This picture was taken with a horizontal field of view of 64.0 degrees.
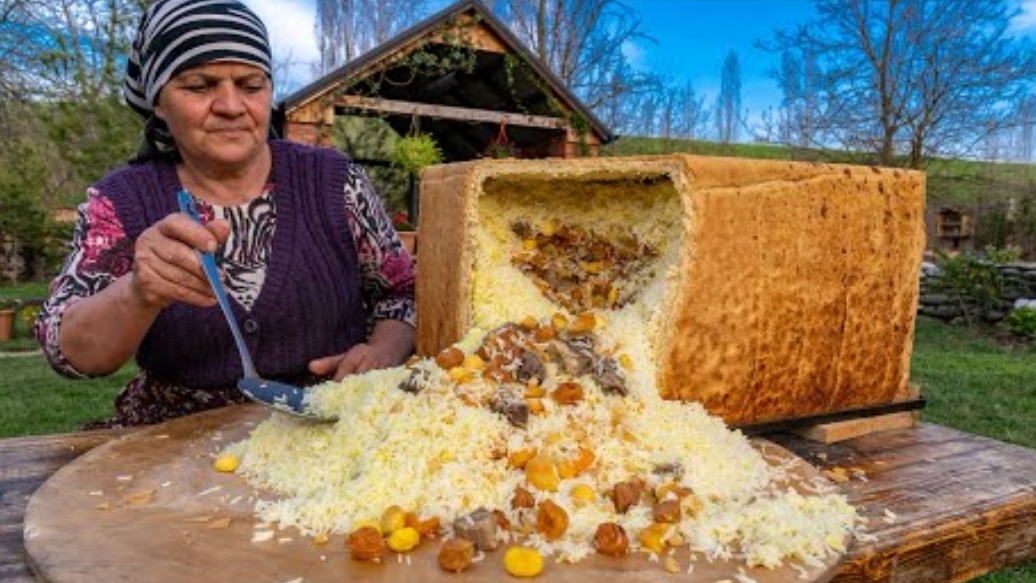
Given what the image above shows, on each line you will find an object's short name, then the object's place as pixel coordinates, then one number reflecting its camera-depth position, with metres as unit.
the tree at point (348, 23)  23.62
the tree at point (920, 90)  15.57
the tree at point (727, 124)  27.33
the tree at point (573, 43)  18.14
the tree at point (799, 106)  16.69
